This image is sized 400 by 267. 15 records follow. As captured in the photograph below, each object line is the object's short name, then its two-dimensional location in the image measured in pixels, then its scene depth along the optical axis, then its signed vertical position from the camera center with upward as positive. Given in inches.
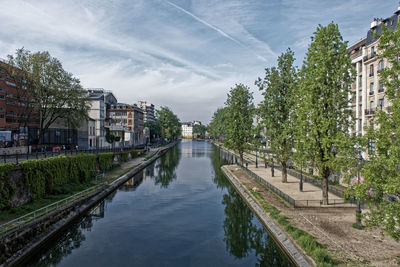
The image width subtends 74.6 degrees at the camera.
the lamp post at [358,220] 777.4 -251.5
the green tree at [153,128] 5895.7 +119.3
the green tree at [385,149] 488.7 -27.7
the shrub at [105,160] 1802.4 -196.3
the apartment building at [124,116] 4783.5 +312.0
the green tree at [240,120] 2209.6 +124.2
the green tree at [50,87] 1846.7 +347.4
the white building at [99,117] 3282.5 +209.1
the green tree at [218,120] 4932.1 +285.6
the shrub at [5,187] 817.3 -175.7
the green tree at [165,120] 5861.2 +310.8
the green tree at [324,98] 951.6 +139.0
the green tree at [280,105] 1402.6 +160.1
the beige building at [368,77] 1697.8 +413.6
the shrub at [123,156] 2475.1 -227.8
